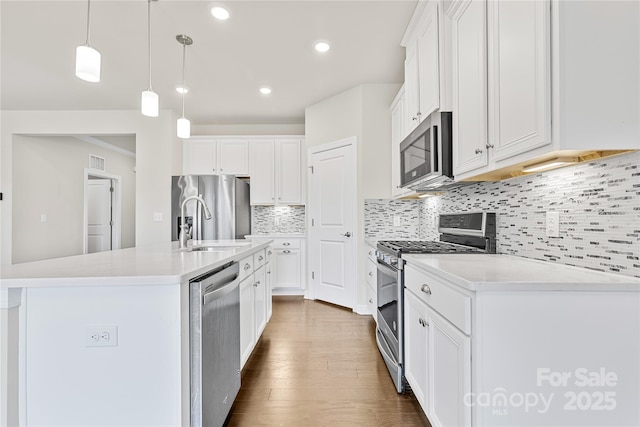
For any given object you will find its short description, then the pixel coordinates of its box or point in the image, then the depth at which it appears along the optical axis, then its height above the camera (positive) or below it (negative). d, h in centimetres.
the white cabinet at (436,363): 108 -64
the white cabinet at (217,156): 462 +91
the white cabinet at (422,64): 195 +109
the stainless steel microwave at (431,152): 188 +42
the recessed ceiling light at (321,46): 274 +157
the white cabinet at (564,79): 100 +48
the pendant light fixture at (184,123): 263 +81
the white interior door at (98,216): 631 -1
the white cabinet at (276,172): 457 +66
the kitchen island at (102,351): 110 -50
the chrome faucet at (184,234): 226 -14
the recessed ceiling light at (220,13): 227 +156
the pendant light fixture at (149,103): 211 +79
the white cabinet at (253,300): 197 -65
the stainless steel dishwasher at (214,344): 121 -59
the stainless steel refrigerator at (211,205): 409 +14
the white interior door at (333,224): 365 -11
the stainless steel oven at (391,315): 182 -67
